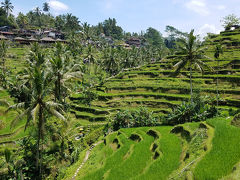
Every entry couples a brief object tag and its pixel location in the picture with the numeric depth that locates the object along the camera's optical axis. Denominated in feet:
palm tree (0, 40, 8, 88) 136.78
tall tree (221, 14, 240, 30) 239.40
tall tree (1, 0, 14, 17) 282.85
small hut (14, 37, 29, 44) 246.76
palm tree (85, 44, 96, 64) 165.75
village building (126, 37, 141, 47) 393.72
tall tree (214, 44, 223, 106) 99.04
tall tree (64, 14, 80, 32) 306.12
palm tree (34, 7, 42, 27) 394.71
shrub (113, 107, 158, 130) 85.69
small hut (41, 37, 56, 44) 243.85
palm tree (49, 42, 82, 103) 83.35
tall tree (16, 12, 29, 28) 290.58
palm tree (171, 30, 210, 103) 89.09
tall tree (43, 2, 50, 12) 457.55
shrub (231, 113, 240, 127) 48.50
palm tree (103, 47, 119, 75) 189.47
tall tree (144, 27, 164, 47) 432.00
